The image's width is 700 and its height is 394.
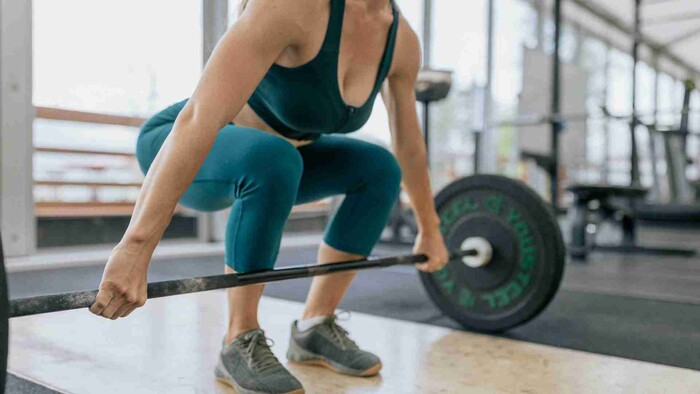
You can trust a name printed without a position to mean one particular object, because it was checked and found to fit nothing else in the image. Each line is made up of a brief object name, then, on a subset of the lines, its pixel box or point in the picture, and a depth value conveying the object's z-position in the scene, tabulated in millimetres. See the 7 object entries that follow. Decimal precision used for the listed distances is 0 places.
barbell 1636
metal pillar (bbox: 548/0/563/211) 4141
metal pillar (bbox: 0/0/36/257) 2826
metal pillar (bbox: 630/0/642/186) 4750
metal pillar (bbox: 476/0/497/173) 5836
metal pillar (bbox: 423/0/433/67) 5148
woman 868
